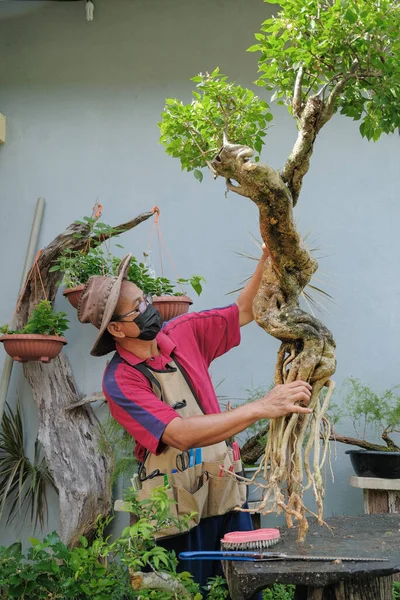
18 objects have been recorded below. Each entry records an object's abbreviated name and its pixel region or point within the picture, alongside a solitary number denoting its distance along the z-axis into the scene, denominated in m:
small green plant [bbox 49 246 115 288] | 3.56
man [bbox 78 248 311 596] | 1.97
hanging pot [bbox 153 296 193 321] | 3.36
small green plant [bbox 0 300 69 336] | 3.51
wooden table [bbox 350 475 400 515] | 3.27
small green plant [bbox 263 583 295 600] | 2.78
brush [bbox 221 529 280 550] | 1.73
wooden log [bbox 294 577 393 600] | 1.68
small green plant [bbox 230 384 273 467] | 3.49
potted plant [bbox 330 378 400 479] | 3.29
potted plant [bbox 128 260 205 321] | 3.37
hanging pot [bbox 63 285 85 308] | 3.47
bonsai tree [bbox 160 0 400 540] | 1.87
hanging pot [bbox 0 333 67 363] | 3.42
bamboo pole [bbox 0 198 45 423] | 3.73
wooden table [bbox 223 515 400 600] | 1.52
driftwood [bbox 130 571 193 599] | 1.63
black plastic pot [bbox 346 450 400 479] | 3.26
